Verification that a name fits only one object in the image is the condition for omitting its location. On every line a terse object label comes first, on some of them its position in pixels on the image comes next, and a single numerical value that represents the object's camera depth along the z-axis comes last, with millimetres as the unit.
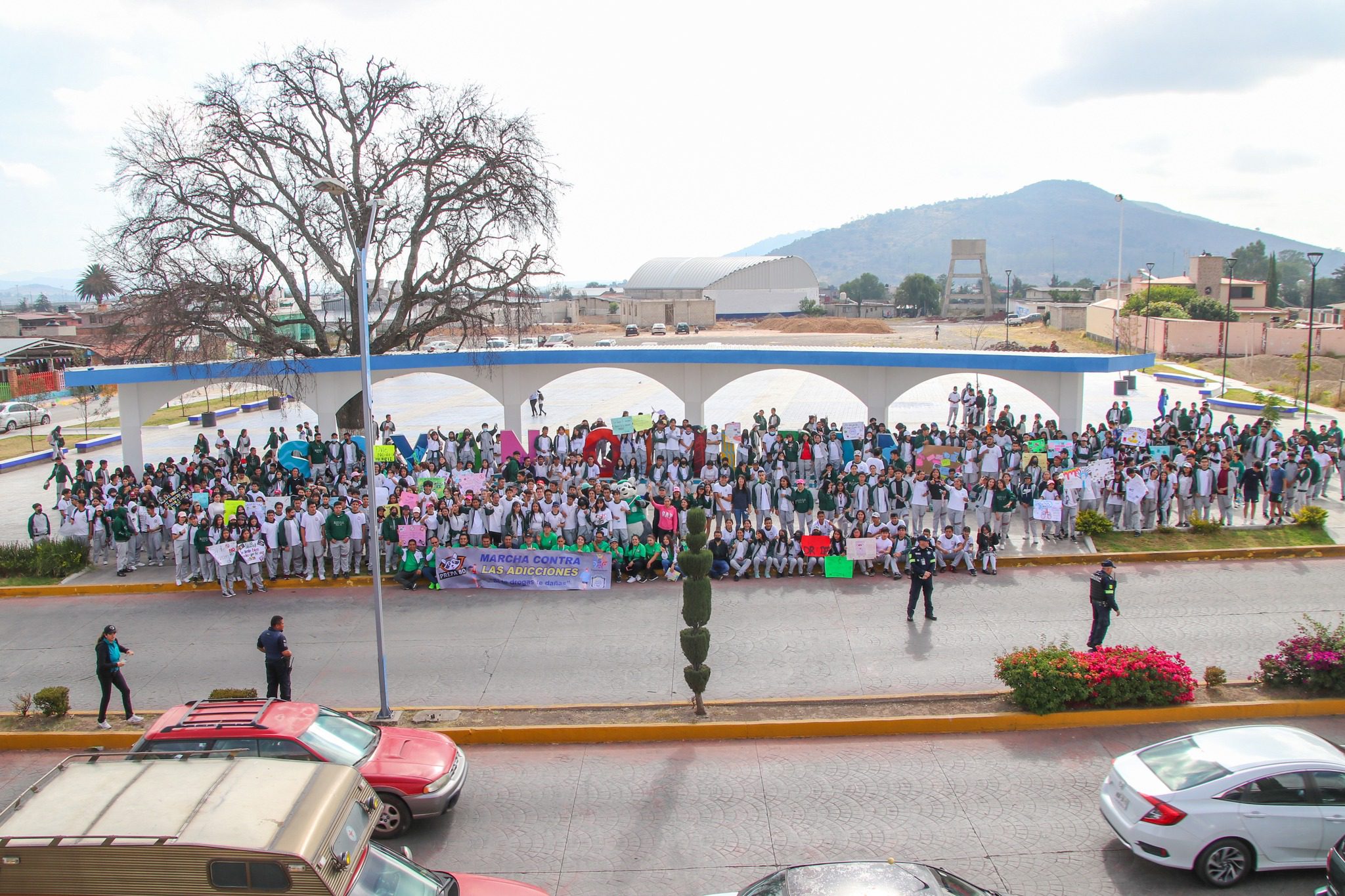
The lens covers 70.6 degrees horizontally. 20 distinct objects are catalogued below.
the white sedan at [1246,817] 8258
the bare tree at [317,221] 26812
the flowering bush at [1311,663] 12008
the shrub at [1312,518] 19078
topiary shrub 12062
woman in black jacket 12156
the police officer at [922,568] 15195
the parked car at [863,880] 6922
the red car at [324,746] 9312
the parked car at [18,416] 43000
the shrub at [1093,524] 19109
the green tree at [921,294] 132000
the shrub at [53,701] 12609
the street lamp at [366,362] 12031
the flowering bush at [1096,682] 11852
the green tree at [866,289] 162875
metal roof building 127625
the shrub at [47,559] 19172
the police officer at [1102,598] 13148
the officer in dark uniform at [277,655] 12422
